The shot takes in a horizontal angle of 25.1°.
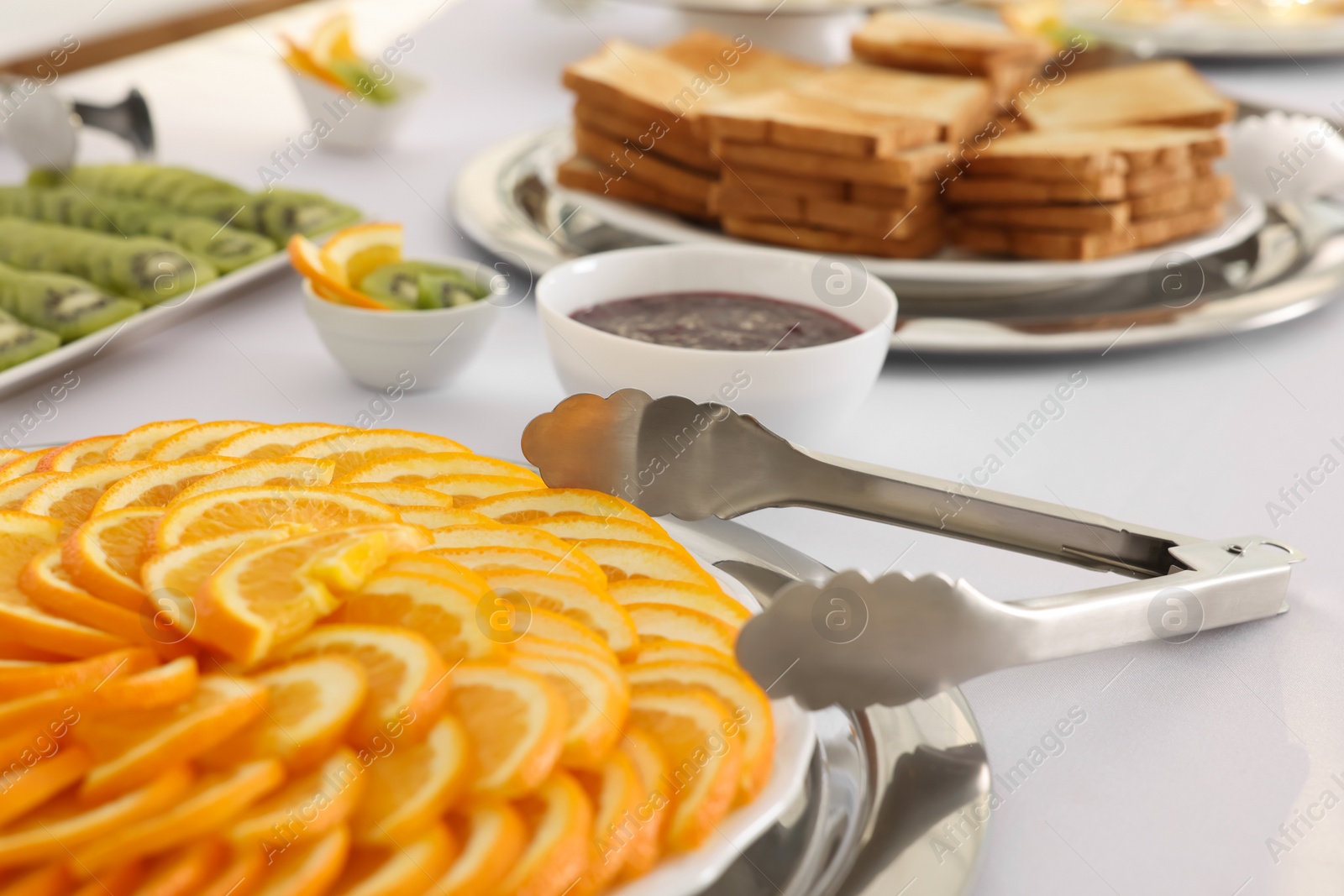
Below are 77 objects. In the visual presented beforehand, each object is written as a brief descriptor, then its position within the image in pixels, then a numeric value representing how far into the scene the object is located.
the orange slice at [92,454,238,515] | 0.96
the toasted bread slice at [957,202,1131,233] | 1.21
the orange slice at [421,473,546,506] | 0.99
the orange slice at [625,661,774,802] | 0.89
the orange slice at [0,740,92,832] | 0.86
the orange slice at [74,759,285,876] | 0.85
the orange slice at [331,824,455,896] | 0.85
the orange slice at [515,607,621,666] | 0.91
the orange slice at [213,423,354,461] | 1.00
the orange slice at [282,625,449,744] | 0.88
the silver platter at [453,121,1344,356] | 1.16
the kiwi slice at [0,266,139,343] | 1.13
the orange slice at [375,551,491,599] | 0.91
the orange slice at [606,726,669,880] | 0.87
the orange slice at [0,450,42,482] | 0.99
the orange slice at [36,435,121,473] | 0.99
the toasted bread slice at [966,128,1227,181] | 1.21
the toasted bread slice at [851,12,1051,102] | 1.35
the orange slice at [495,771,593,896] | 0.86
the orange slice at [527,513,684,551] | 0.97
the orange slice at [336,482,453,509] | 0.97
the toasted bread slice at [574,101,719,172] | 1.26
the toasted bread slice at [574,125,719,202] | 1.26
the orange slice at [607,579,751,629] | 0.93
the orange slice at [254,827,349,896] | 0.85
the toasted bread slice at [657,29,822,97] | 1.37
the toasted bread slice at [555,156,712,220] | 1.27
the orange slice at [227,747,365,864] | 0.86
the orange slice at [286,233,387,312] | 1.11
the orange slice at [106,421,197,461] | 1.00
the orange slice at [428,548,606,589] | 0.93
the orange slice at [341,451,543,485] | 0.99
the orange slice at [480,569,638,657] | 0.92
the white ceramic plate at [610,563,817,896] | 0.86
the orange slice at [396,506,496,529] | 0.96
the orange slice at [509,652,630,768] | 0.88
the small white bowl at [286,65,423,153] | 1.40
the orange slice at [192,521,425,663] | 0.89
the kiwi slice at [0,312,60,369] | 1.09
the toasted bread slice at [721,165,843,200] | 1.23
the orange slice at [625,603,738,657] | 0.92
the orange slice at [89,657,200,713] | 0.87
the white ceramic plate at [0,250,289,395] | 1.09
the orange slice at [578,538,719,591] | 0.95
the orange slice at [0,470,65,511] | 0.96
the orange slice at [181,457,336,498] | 0.97
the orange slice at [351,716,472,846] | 0.87
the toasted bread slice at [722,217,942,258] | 1.22
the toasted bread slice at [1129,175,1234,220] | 1.24
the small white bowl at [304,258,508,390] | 1.12
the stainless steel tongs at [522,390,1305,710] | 0.90
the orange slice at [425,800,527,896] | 0.85
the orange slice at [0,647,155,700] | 0.88
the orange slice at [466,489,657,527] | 0.98
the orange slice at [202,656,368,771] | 0.87
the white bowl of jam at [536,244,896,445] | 1.06
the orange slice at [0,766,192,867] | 0.86
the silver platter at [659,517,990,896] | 0.89
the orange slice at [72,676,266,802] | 0.87
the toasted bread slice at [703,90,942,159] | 1.21
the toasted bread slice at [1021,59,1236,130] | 1.31
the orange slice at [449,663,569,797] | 0.87
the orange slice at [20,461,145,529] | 0.96
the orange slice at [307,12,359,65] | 1.43
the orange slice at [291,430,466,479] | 1.00
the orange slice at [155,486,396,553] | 0.94
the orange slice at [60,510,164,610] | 0.91
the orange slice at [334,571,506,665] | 0.90
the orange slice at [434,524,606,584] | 0.94
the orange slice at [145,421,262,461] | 0.99
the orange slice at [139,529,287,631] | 0.90
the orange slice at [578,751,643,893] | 0.86
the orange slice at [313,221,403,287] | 1.14
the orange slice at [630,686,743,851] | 0.87
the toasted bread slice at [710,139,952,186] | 1.20
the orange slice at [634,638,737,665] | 0.91
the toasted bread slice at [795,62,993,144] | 1.27
